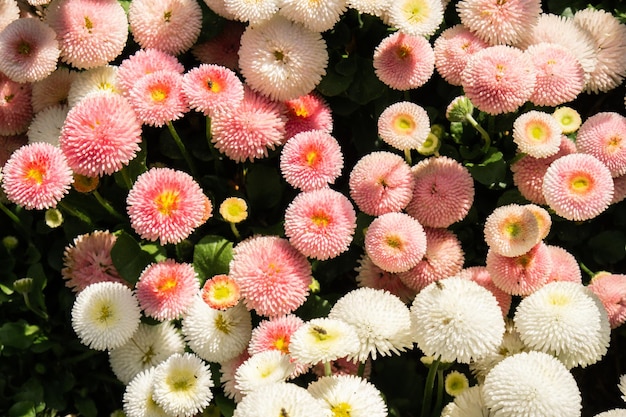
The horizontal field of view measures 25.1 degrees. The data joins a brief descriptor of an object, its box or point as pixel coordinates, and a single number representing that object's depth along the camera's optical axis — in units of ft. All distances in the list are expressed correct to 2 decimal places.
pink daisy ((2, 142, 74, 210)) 2.64
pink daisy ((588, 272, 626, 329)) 2.64
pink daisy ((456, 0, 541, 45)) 2.74
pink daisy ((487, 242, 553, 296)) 2.61
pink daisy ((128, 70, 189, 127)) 2.69
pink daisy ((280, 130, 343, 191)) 2.70
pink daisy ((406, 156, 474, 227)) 2.69
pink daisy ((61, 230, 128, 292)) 2.78
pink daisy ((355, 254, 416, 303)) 2.73
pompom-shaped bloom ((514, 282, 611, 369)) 2.51
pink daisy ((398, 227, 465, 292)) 2.69
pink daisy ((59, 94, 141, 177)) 2.65
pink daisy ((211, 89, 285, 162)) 2.73
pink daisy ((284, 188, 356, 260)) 2.65
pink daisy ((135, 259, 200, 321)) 2.65
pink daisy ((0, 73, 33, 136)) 2.87
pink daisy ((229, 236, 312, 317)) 2.64
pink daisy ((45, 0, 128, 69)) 2.78
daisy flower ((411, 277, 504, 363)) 2.46
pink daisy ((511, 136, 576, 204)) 2.72
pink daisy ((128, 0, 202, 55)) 2.81
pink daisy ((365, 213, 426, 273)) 2.62
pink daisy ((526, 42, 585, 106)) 2.69
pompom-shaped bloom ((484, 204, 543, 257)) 2.59
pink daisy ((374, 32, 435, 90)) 2.74
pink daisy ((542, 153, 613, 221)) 2.61
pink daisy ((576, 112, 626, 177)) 2.68
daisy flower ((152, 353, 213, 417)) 2.58
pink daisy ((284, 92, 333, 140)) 2.80
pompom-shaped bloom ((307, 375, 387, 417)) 2.46
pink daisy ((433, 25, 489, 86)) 2.75
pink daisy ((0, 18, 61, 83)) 2.77
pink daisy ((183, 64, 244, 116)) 2.68
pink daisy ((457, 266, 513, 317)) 2.66
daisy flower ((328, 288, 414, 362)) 2.52
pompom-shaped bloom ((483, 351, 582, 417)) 2.42
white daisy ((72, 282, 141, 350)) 2.65
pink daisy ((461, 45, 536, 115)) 2.63
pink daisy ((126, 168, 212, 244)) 2.62
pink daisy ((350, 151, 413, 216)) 2.68
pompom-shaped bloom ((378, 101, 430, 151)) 2.67
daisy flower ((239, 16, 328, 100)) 2.74
